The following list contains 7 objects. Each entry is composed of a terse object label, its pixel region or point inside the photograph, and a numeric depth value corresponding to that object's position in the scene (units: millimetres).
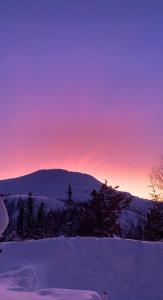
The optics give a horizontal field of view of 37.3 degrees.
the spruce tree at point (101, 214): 17988
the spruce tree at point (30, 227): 29815
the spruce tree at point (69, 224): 29982
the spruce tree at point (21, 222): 42683
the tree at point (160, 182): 22823
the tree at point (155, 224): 21994
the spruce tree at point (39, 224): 30618
